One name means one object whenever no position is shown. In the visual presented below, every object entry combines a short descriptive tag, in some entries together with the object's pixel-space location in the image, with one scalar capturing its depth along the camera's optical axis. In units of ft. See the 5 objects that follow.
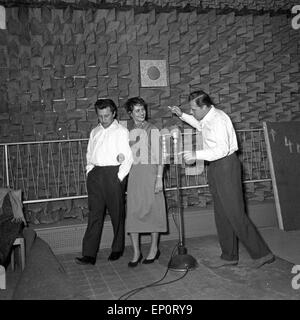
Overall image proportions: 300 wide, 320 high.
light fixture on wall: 15.57
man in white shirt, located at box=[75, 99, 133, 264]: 11.44
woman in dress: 11.24
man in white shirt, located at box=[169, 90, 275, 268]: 10.42
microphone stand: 10.81
